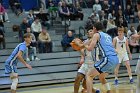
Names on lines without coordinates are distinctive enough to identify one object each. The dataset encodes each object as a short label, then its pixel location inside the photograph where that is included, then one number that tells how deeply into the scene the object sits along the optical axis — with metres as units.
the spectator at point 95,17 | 19.40
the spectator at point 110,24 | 19.24
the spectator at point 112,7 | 21.67
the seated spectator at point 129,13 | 22.04
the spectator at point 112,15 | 20.56
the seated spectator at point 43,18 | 18.86
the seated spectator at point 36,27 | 17.12
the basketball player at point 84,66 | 9.81
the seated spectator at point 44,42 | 16.34
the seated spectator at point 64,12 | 19.77
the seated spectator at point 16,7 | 19.11
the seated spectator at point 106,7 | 21.31
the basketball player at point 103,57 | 8.91
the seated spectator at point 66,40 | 16.97
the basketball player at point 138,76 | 7.32
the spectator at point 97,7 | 21.17
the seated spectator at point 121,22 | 20.08
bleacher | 14.03
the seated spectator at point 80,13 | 20.19
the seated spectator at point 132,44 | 17.86
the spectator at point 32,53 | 15.47
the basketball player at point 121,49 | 12.96
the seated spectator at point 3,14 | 18.10
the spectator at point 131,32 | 18.39
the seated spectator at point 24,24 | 17.31
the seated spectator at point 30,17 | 17.86
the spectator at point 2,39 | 15.98
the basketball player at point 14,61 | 10.09
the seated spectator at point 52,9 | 20.14
